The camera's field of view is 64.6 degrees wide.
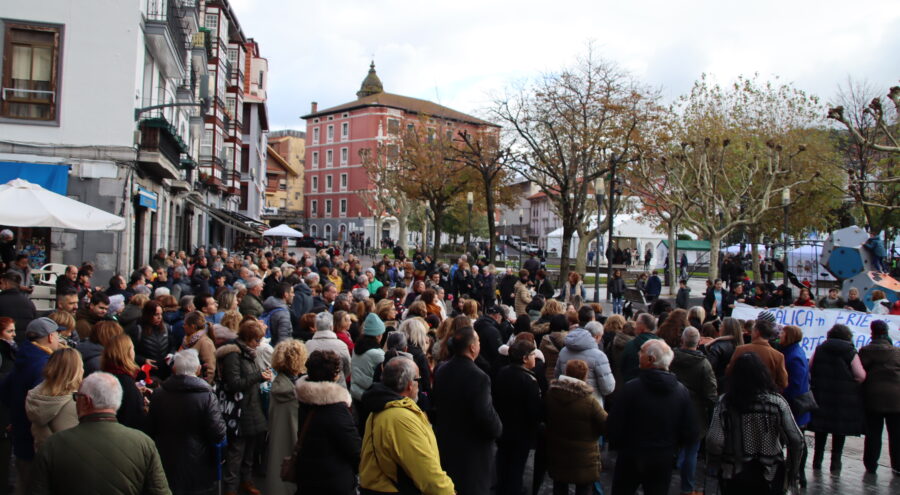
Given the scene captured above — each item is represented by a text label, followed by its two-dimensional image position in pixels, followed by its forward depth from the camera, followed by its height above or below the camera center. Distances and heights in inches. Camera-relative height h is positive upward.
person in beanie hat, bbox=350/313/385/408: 257.9 -39.5
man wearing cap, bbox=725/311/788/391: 256.8 -31.8
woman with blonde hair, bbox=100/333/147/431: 193.9 -37.2
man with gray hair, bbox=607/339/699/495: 206.8 -47.3
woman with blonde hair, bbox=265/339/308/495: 215.0 -49.7
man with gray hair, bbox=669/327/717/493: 260.5 -43.7
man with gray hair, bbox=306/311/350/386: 256.7 -33.5
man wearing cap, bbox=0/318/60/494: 207.9 -42.3
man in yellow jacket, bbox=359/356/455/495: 156.9 -43.1
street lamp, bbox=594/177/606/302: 893.2 +82.0
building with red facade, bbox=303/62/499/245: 3602.4 +492.2
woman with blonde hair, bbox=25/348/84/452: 179.9 -39.4
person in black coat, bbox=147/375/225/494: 197.2 -50.4
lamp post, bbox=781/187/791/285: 924.0 +83.5
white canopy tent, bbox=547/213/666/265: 2046.0 +79.7
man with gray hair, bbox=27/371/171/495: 138.4 -42.2
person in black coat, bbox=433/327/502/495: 197.6 -46.8
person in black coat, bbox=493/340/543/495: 224.7 -47.2
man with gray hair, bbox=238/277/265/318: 383.6 -31.2
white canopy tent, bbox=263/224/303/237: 1229.9 +28.1
